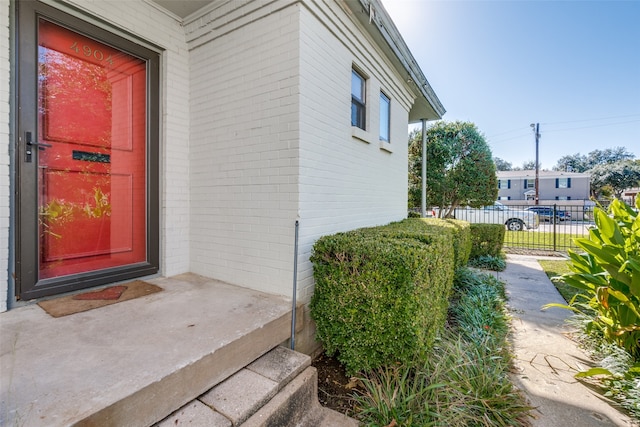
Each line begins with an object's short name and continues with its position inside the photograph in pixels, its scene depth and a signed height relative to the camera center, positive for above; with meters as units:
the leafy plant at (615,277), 2.39 -0.61
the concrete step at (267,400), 1.50 -1.15
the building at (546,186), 32.16 +3.09
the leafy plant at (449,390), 1.91 -1.36
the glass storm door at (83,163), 2.46 +0.42
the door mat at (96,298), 2.32 -0.85
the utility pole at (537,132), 22.80 +6.55
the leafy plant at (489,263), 6.43 -1.26
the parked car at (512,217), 14.00 -0.37
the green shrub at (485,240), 7.20 -0.76
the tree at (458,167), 8.44 +1.32
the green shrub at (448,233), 3.16 -0.30
